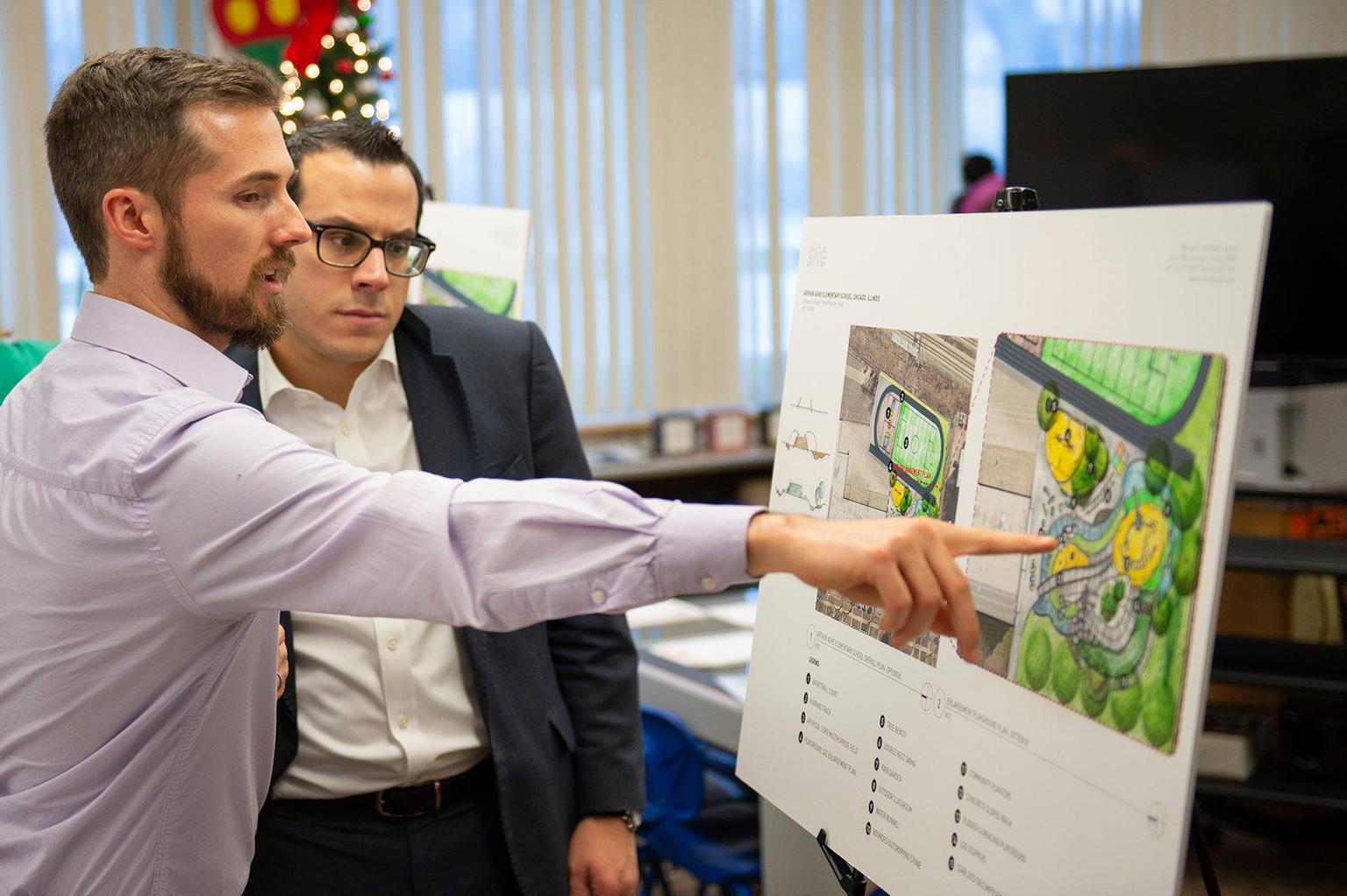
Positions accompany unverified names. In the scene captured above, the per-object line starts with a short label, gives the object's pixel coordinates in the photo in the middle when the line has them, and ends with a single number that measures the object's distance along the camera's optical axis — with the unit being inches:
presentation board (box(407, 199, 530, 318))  108.7
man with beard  38.5
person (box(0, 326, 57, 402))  74.2
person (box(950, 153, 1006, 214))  196.9
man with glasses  62.6
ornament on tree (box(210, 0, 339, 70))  176.1
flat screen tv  107.0
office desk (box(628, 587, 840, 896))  88.7
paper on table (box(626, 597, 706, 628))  131.9
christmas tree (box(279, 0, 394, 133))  160.9
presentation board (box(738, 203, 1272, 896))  38.8
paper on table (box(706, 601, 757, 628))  130.9
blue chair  100.8
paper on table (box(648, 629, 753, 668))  112.7
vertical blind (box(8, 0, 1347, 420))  194.4
